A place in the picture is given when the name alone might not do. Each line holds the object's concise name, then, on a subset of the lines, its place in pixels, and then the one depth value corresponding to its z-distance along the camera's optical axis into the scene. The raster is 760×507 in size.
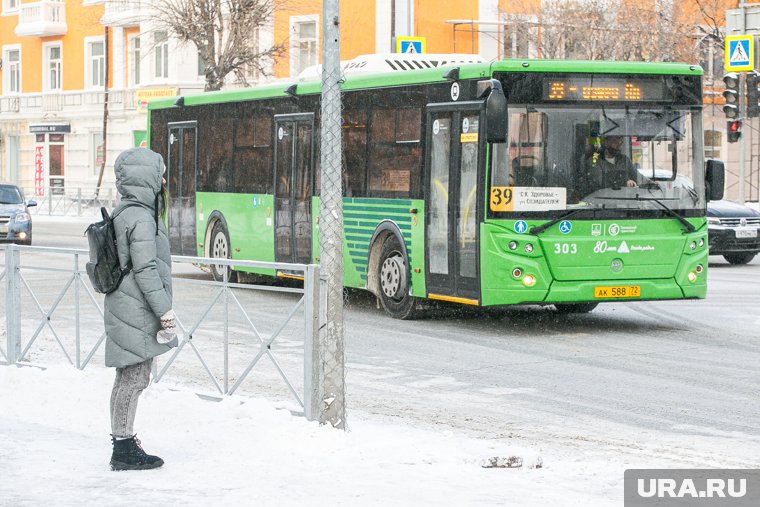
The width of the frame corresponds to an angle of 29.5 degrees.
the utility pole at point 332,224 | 8.91
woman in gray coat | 7.96
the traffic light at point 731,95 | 30.83
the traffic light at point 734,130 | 30.92
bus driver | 14.97
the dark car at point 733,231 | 25.27
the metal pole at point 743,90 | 32.69
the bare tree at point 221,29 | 41.59
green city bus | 14.78
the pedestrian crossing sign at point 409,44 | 29.12
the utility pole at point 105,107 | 53.47
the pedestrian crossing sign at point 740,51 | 31.88
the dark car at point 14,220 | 30.98
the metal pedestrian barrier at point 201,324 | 9.34
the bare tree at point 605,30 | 40.88
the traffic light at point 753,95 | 31.50
